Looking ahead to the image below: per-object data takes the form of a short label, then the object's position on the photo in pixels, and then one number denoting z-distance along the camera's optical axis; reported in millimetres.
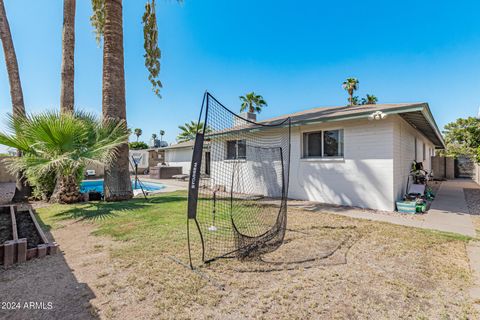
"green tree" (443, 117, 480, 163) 15275
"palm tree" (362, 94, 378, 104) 24703
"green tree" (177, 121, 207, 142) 30752
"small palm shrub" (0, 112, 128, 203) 5848
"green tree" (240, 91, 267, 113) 22766
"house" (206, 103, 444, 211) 6473
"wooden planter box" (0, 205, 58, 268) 3061
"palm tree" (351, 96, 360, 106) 24688
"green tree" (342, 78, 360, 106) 20781
